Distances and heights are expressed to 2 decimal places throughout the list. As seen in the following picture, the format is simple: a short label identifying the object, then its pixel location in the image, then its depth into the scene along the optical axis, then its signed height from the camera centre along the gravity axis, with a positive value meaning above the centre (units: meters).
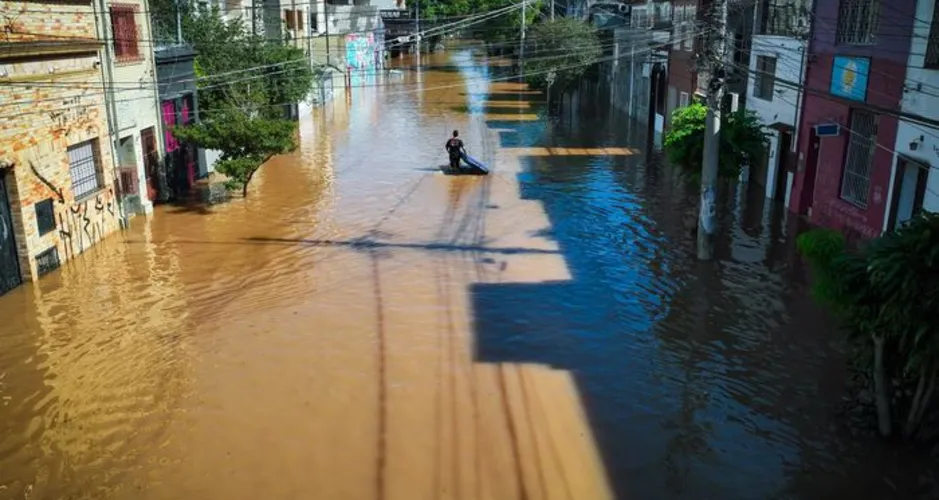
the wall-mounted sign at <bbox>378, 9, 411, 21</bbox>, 80.59 +2.40
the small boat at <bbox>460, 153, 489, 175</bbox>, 24.78 -3.97
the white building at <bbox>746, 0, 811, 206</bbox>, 19.11 -1.01
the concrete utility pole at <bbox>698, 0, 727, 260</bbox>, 14.77 -1.66
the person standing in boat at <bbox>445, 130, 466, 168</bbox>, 24.84 -3.43
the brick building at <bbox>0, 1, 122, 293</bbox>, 13.83 -1.94
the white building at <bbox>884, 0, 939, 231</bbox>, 13.51 -1.72
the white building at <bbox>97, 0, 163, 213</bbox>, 17.38 -1.28
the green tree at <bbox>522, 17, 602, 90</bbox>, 39.28 -0.63
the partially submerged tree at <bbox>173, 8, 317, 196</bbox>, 19.58 -1.74
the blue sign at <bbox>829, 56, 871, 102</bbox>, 15.81 -0.80
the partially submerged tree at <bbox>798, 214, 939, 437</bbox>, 7.30 -2.53
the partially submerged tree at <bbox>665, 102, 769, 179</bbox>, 16.73 -2.20
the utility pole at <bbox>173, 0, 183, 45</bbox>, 21.94 +0.22
